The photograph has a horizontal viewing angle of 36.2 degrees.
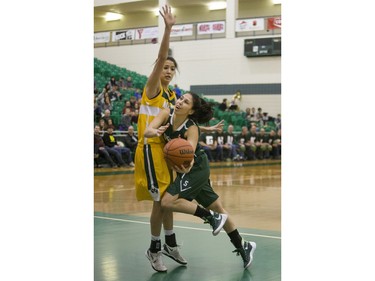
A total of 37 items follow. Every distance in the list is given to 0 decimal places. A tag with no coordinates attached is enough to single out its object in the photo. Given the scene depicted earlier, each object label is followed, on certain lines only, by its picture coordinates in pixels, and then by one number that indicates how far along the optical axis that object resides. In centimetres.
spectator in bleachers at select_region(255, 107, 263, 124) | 2362
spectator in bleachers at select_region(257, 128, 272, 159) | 2080
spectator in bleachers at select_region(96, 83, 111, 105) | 1614
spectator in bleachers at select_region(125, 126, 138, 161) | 1509
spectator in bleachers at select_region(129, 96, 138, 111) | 1708
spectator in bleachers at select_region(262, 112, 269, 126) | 2394
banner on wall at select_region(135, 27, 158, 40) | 2652
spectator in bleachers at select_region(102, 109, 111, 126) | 1478
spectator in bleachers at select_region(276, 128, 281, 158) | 2176
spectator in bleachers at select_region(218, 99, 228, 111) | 2350
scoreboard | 2419
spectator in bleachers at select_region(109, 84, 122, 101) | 1810
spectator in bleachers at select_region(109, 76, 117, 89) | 1988
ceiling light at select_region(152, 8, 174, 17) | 2848
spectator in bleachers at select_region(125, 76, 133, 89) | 2153
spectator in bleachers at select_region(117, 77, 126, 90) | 2100
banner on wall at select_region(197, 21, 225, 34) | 2544
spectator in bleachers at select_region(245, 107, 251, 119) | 2325
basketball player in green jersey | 425
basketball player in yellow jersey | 433
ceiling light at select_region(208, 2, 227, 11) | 2781
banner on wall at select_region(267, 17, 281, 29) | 2428
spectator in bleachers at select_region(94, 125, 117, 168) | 1418
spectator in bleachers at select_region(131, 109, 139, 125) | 1605
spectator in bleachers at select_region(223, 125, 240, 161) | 1916
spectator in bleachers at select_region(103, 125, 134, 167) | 1454
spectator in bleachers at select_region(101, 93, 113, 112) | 1597
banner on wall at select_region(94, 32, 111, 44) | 2823
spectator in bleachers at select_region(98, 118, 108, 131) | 1460
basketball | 407
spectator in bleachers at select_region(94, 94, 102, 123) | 1521
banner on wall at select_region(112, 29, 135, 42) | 2722
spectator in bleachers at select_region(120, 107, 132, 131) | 1559
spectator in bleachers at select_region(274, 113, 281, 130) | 2322
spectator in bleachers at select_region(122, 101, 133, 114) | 1605
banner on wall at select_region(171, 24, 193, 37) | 2611
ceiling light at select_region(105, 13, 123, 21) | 3015
